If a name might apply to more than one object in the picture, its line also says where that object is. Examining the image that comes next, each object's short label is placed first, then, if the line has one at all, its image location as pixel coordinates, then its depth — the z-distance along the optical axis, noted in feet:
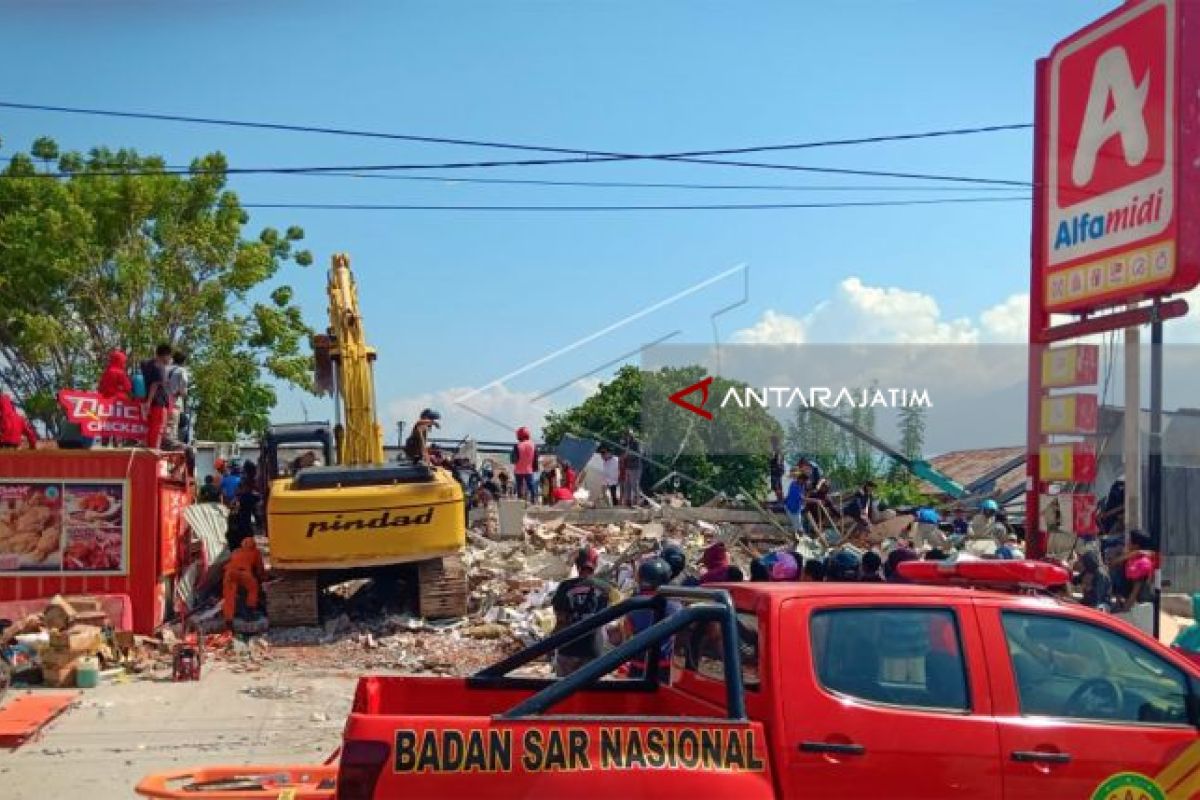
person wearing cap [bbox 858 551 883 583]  33.81
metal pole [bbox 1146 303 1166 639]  50.75
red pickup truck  15.15
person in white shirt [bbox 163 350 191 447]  52.95
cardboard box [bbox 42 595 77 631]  44.55
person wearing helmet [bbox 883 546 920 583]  36.04
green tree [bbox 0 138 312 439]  99.55
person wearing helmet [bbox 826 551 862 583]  31.73
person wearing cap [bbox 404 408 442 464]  56.34
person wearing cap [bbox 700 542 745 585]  31.19
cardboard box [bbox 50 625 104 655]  41.73
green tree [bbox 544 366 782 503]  118.83
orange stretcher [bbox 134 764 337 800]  17.10
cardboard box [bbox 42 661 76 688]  41.32
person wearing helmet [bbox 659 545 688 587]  33.32
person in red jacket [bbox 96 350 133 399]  51.13
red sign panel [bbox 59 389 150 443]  49.08
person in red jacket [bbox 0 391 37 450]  50.44
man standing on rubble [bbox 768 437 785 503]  80.84
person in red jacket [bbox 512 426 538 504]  79.20
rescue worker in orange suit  52.65
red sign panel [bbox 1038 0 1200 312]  50.44
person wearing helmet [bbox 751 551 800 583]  32.46
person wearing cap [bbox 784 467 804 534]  73.41
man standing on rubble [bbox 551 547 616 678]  29.89
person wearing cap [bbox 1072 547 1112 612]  42.78
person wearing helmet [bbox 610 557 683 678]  22.02
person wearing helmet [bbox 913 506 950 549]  73.20
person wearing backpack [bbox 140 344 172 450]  52.06
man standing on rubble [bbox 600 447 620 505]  83.51
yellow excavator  50.67
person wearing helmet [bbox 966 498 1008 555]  70.95
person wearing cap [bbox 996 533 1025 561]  51.34
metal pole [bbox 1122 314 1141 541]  52.44
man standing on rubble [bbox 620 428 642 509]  84.53
